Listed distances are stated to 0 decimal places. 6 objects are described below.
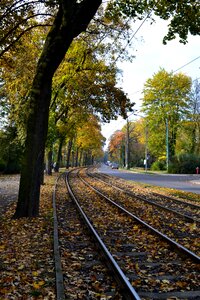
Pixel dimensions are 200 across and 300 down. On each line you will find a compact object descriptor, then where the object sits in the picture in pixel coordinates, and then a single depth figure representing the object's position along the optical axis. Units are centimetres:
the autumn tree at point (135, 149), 9281
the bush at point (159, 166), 6307
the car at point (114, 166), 8411
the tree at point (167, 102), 5875
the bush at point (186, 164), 5092
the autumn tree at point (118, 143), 10244
